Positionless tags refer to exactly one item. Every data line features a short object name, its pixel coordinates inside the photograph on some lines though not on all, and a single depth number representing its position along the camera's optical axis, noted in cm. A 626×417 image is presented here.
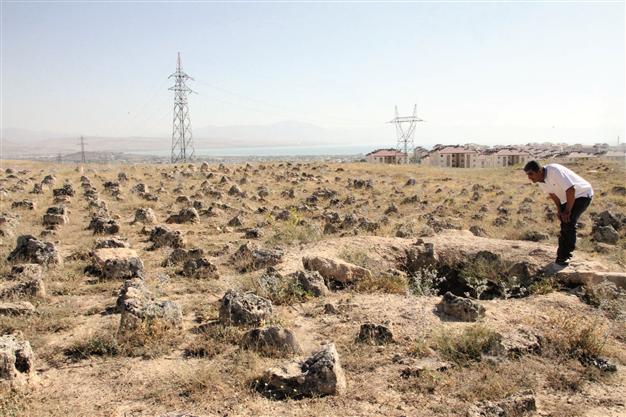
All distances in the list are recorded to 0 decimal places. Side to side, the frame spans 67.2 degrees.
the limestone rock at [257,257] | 881
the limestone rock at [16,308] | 625
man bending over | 784
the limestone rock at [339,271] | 793
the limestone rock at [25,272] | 760
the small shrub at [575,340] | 521
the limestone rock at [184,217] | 1470
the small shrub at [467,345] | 510
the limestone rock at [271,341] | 530
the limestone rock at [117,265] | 826
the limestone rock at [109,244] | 976
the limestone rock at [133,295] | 591
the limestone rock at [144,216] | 1438
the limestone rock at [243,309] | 601
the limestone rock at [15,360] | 450
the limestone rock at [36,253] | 867
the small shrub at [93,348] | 539
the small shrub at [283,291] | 700
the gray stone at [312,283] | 726
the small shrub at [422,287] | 680
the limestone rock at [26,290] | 698
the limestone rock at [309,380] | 452
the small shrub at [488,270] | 859
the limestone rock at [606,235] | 1267
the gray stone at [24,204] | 1611
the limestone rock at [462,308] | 620
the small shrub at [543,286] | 752
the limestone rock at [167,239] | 1086
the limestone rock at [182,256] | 931
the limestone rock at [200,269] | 829
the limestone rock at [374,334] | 555
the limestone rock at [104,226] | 1241
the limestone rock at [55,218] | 1348
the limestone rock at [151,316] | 571
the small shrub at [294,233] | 1123
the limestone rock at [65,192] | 1891
